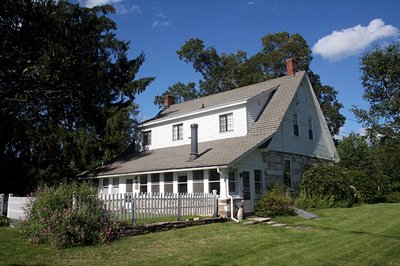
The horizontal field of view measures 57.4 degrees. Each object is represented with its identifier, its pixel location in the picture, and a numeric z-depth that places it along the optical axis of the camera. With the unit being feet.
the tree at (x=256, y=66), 136.15
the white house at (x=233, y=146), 61.05
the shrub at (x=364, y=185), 79.50
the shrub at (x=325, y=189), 65.72
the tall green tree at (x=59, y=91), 62.34
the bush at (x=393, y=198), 88.07
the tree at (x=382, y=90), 113.70
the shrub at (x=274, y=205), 56.70
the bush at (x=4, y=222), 46.60
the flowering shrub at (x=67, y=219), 31.12
